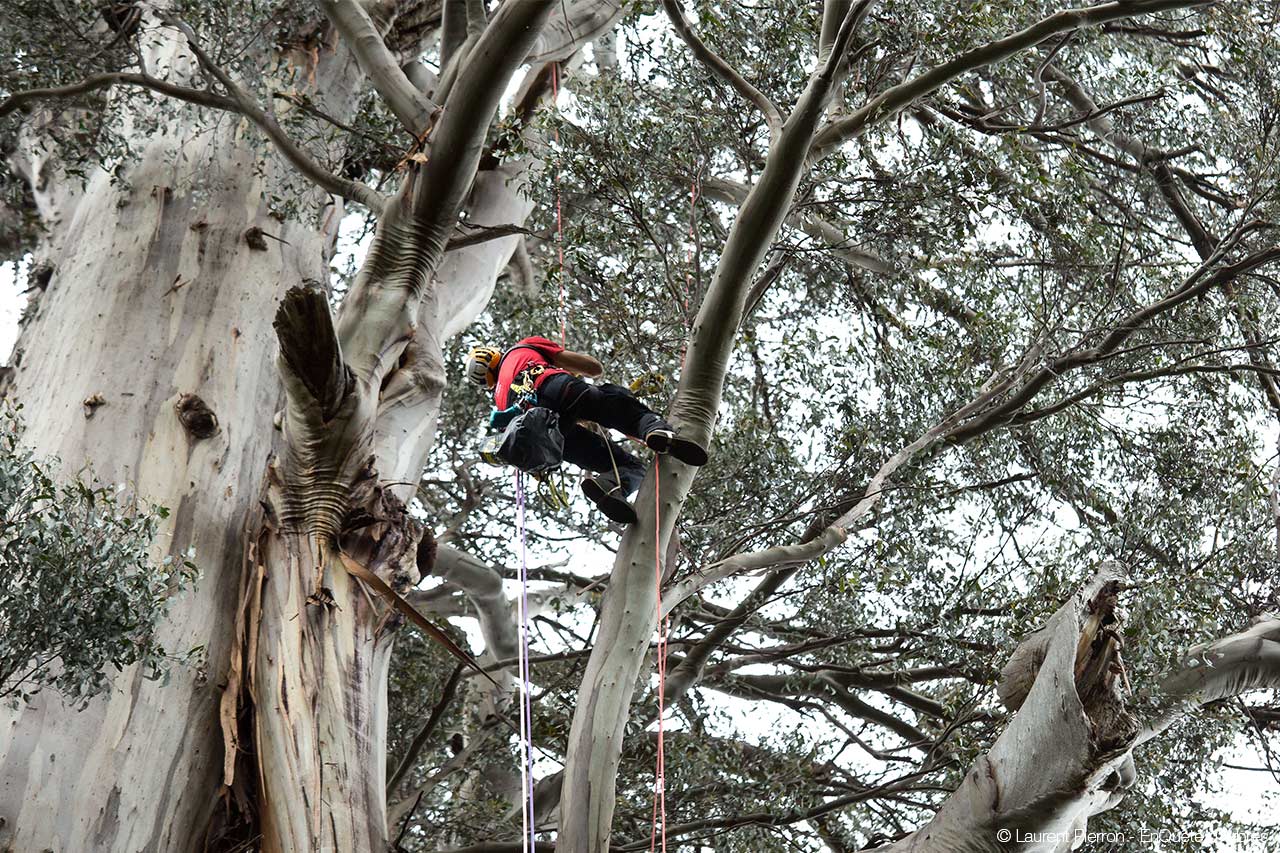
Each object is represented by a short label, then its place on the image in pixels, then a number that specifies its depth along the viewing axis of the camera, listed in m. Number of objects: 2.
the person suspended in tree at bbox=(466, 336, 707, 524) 10.36
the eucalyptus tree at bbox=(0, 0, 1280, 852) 9.54
